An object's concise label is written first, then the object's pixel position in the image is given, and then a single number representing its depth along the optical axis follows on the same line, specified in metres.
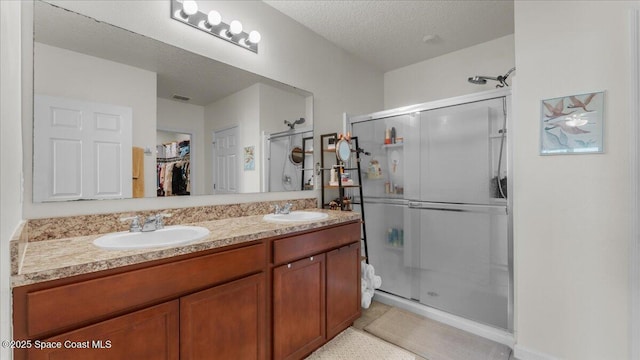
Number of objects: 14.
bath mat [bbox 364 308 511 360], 1.88
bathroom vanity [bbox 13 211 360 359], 0.90
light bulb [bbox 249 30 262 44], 2.09
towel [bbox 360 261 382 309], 2.45
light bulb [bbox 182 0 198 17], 1.73
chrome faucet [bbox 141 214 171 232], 1.48
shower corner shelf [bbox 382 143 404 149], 2.72
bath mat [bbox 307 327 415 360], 1.85
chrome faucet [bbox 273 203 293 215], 2.19
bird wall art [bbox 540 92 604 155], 1.57
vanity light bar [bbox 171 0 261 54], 1.74
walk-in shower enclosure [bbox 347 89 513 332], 2.12
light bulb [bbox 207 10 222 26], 1.84
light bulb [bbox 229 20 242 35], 1.97
